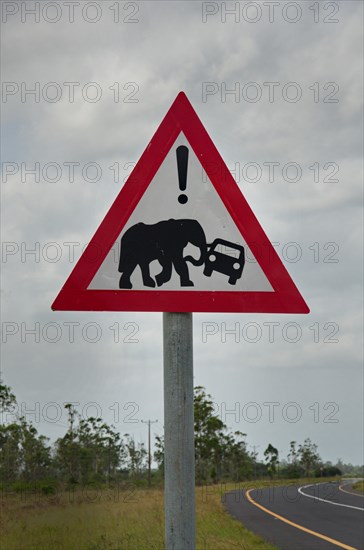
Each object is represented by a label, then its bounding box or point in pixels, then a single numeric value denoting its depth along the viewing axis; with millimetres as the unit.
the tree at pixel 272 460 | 90312
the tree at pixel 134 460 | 59856
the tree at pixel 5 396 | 32341
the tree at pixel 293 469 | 93725
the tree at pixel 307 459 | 94812
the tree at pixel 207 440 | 58969
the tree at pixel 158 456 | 61431
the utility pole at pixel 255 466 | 88356
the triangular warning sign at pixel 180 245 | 2662
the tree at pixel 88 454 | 35781
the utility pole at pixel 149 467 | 58512
